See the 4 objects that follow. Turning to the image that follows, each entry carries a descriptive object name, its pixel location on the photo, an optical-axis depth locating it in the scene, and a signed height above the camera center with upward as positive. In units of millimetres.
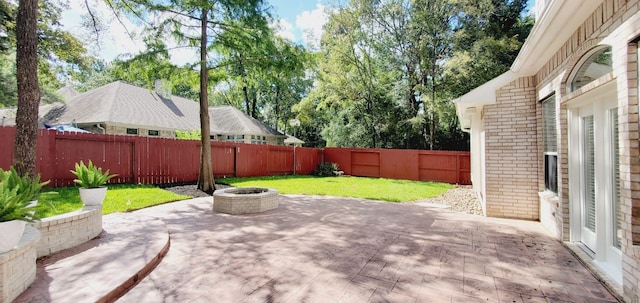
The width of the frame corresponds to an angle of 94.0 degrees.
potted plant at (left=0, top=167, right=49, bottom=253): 2393 -498
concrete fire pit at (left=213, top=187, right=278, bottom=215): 6227 -1032
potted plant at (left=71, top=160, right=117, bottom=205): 4363 -464
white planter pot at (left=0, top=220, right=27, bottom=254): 2365 -637
